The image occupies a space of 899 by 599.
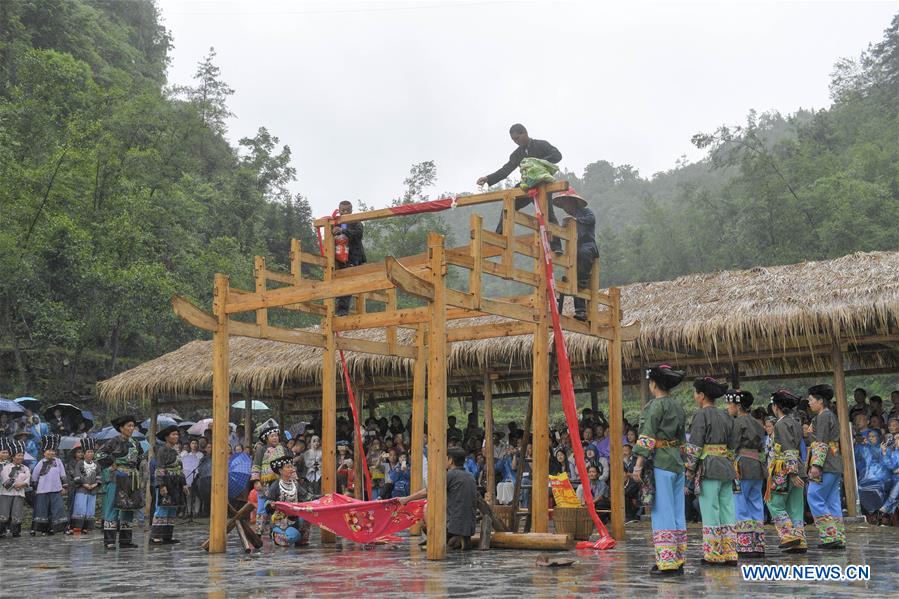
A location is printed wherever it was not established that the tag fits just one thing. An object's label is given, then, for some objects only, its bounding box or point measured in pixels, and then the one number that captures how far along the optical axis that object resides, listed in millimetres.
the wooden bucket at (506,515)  10867
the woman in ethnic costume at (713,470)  7988
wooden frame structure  8891
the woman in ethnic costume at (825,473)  9023
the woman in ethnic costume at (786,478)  9039
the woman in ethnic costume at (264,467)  11584
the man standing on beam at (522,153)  10490
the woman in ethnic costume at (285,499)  11156
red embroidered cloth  9992
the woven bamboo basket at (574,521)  10117
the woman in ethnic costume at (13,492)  15328
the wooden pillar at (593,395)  18578
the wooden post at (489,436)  15633
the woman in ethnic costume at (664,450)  7723
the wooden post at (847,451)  12742
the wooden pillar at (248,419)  19203
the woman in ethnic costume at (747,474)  8695
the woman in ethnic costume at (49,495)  15734
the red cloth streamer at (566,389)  8938
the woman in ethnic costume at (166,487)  12188
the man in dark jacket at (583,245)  10891
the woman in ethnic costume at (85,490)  15570
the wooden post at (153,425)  19886
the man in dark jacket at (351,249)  11695
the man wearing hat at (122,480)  12008
